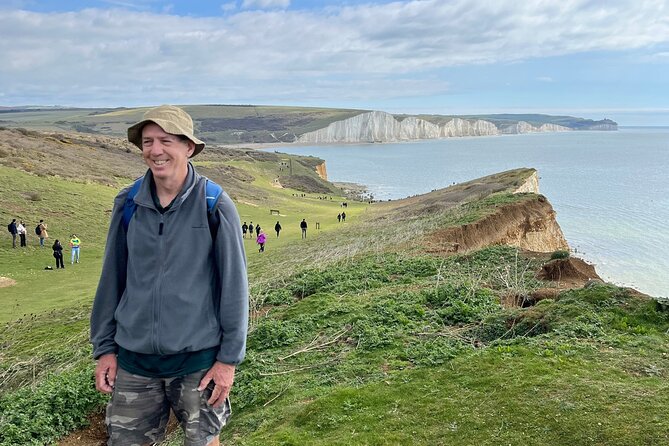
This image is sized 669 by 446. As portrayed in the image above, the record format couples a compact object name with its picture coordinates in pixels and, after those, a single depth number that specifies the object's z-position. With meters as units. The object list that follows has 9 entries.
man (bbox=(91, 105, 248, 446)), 3.28
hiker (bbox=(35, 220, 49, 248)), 23.22
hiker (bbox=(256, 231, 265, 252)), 26.77
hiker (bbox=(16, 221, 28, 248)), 22.39
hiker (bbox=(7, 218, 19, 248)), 22.28
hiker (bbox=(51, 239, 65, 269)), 20.62
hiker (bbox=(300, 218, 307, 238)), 31.62
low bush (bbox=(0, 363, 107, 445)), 6.38
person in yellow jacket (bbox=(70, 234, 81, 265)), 21.84
